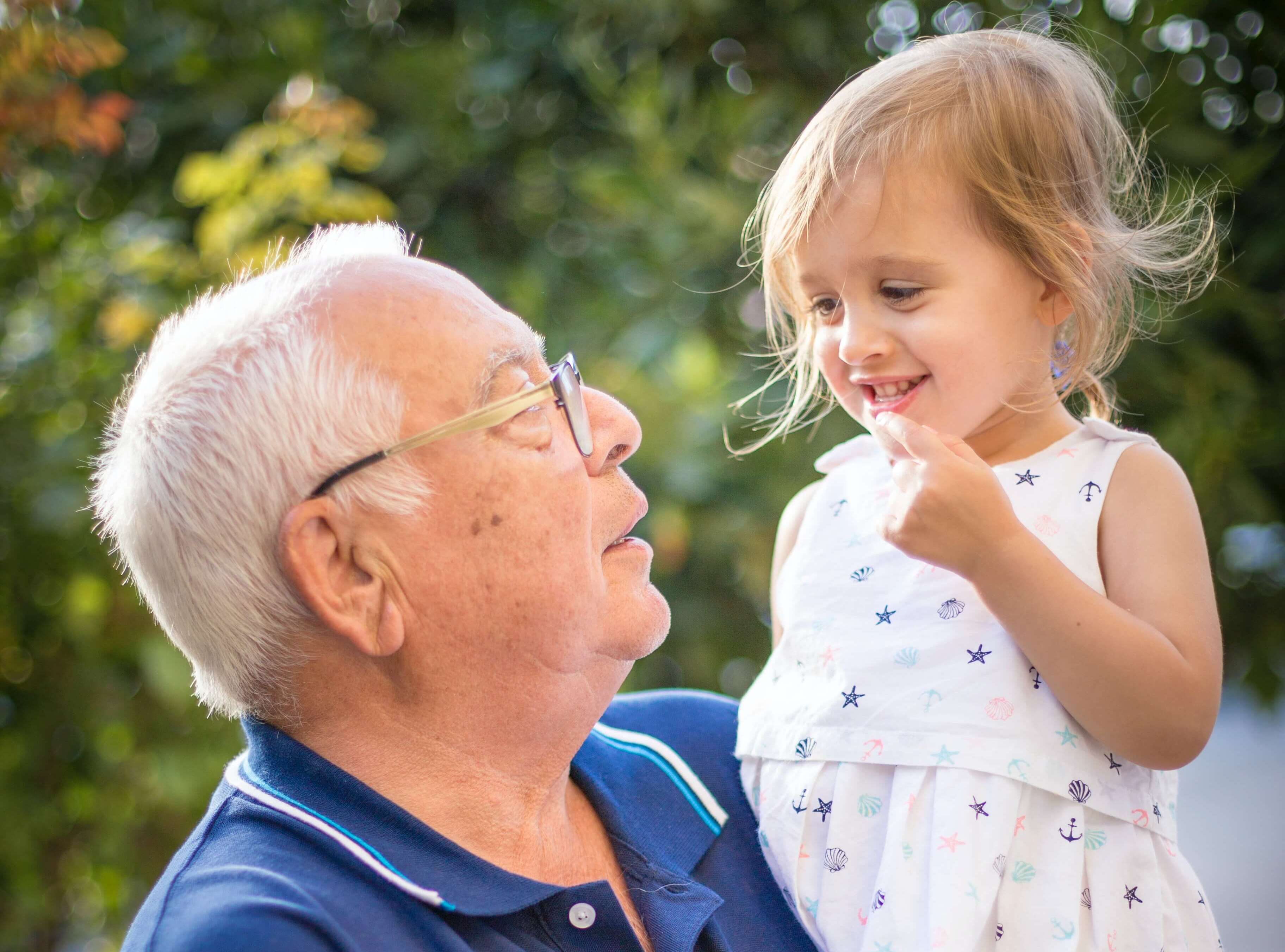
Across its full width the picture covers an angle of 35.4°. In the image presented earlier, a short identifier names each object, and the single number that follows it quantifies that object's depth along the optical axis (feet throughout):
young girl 2.65
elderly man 2.68
